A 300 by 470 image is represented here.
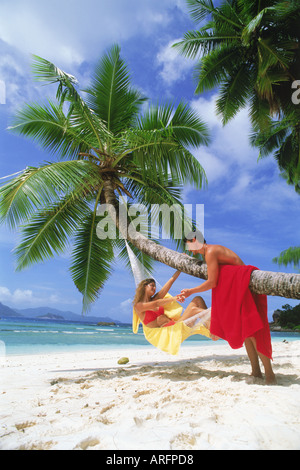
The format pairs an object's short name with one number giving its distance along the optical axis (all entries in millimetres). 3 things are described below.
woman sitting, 3748
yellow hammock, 3457
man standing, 2906
